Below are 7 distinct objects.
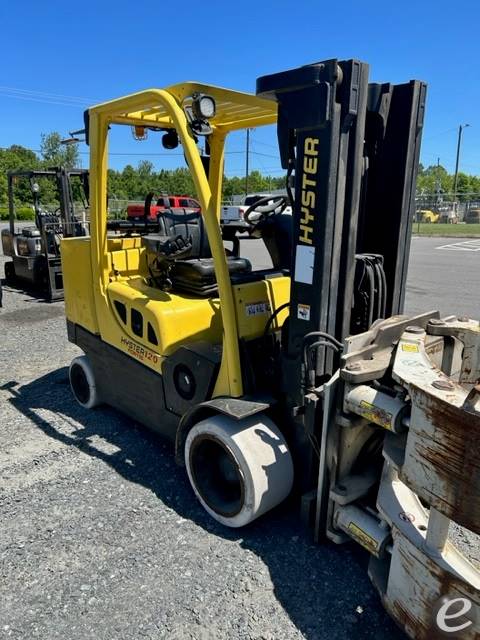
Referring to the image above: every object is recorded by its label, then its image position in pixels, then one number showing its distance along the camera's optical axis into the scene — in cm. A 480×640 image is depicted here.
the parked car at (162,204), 2352
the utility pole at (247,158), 4332
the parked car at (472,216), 4241
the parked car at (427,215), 4094
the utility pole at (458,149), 5384
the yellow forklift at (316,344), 202
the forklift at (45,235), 1002
